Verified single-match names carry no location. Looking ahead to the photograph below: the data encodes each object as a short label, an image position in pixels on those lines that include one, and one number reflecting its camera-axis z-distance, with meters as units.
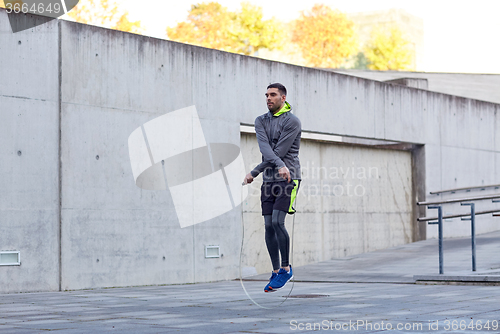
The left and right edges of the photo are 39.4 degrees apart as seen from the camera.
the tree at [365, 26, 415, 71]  58.91
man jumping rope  6.72
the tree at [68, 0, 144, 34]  41.84
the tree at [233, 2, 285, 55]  54.03
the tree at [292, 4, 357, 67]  57.09
